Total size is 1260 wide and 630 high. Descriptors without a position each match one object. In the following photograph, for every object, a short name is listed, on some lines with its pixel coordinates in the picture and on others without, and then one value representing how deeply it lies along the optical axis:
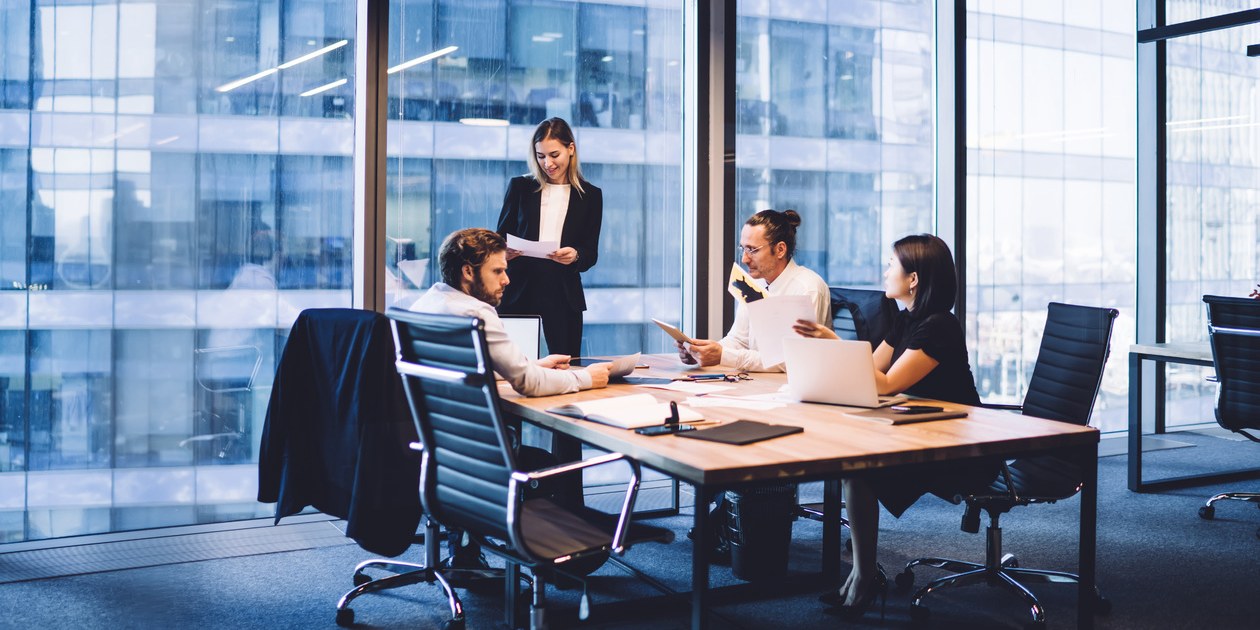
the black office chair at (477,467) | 2.32
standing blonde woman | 4.11
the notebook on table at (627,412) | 2.51
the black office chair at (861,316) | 3.78
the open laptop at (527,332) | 3.70
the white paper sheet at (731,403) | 2.82
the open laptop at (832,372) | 2.73
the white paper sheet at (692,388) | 3.14
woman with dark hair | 3.10
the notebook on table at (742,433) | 2.29
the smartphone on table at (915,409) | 2.70
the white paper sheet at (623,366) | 3.33
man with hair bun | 3.74
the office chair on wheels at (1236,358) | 4.22
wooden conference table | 2.05
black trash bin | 3.54
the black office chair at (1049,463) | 3.11
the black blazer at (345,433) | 2.82
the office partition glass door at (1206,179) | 6.50
